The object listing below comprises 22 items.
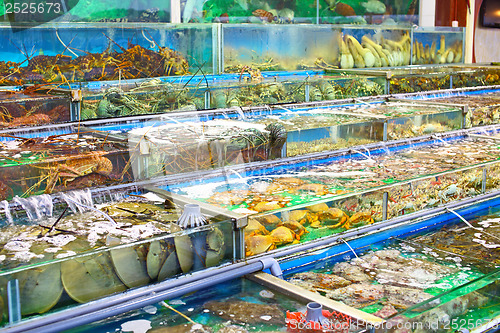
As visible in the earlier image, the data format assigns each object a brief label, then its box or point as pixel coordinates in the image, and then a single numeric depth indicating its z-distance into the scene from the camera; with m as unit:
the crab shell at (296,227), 1.97
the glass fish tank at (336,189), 1.99
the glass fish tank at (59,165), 2.11
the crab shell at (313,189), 2.25
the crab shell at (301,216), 1.97
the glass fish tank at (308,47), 6.02
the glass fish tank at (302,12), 5.97
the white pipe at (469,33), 8.72
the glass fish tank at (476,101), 4.07
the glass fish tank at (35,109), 3.15
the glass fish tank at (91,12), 4.80
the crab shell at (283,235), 1.94
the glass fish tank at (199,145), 2.36
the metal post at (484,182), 2.77
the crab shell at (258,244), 1.85
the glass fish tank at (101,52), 4.71
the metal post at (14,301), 1.37
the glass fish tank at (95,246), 1.43
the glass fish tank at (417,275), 1.62
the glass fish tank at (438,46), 7.62
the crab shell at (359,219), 2.17
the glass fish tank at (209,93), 3.50
